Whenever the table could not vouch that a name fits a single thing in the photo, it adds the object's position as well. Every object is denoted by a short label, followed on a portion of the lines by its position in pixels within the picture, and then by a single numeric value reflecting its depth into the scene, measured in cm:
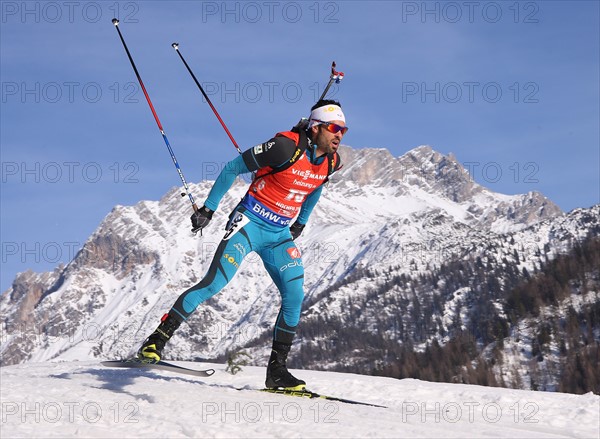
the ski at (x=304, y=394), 884
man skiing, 863
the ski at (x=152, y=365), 832
